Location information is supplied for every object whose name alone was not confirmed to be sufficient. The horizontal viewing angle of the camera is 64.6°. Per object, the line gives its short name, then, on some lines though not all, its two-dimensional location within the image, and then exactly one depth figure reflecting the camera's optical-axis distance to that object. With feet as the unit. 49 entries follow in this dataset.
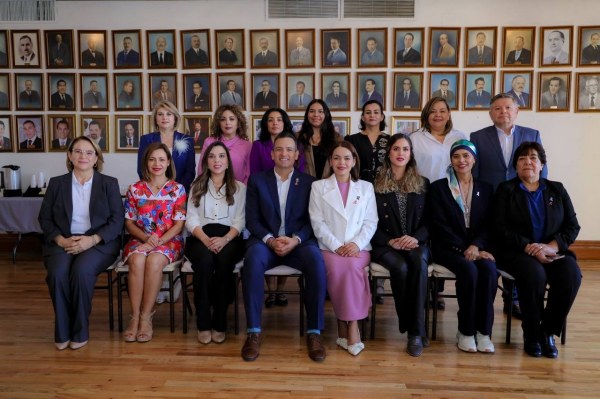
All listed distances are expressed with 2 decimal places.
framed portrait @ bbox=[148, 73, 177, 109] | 18.76
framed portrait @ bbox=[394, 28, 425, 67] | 18.02
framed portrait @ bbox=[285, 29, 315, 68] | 18.24
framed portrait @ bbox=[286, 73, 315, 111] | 18.47
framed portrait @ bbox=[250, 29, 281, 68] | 18.31
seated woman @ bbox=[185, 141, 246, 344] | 10.48
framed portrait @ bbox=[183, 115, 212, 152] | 18.90
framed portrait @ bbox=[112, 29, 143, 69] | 18.58
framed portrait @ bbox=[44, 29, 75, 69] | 18.71
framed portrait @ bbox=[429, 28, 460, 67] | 17.94
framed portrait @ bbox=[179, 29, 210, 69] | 18.45
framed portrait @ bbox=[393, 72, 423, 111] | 18.22
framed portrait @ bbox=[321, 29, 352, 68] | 18.20
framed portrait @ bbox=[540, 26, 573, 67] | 17.75
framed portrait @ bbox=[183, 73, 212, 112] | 18.65
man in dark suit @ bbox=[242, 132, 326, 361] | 10.02
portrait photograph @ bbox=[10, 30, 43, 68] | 18.83
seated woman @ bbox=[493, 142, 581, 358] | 9.92
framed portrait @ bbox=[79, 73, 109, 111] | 18.90
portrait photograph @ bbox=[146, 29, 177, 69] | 18.52
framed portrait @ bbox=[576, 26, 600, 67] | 17.67
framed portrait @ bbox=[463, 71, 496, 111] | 18.06
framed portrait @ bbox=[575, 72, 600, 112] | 17.83
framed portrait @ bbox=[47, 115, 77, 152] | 19.15
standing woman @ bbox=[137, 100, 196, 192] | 12.80
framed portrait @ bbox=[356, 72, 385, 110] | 18.33
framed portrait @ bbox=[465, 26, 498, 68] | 17.89
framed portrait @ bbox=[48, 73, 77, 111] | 18.98
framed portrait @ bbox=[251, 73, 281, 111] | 18.51
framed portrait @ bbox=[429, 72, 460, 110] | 18.12
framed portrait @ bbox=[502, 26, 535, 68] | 17.80
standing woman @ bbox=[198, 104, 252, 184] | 12.84
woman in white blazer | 10.05
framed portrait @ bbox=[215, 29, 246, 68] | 18.37
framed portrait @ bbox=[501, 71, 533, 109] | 17.98
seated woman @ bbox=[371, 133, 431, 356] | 10.11
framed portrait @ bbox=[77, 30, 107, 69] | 18.65
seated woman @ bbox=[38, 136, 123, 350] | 10.19
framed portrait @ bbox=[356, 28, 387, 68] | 18.12
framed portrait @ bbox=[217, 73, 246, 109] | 18.58
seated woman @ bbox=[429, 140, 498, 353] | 10.03
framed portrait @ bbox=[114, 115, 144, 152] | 19.04
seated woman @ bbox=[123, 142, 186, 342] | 10.63
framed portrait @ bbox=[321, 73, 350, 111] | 18.40
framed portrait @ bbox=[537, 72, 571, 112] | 17.92
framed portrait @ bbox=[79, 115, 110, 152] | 19.07
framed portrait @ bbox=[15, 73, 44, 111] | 19.08
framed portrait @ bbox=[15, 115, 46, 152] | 19.25
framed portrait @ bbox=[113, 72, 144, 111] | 18.83
